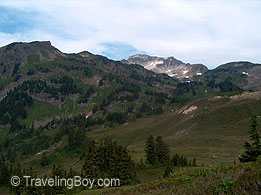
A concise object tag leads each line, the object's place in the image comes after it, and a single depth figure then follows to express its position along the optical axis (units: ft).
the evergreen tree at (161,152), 265.95
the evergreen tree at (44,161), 459.32
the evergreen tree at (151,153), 260.62
